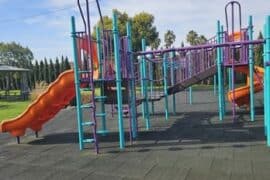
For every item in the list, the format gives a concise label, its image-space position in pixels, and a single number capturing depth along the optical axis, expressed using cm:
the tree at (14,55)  7519
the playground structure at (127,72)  804
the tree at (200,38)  4519
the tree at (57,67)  5050
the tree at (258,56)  3070
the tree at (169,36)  5106
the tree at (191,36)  4776
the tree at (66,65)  4869
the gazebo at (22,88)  2900
